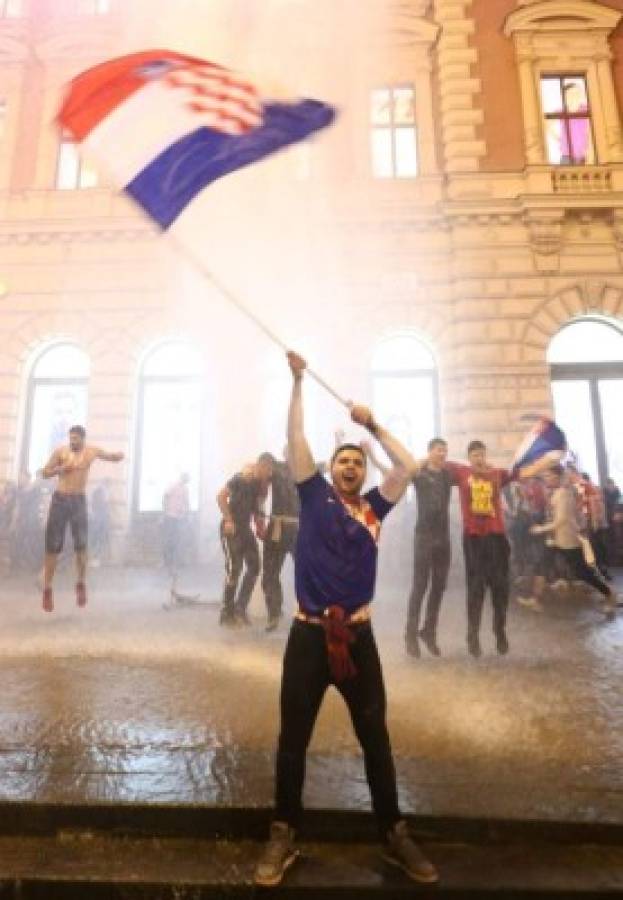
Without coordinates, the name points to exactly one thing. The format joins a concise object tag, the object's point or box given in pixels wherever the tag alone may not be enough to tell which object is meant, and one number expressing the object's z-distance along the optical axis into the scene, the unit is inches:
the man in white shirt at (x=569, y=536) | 265.9
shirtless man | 246.7
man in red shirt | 208.7
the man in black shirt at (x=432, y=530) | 215.5
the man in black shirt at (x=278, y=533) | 253.9
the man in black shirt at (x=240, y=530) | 255.3
